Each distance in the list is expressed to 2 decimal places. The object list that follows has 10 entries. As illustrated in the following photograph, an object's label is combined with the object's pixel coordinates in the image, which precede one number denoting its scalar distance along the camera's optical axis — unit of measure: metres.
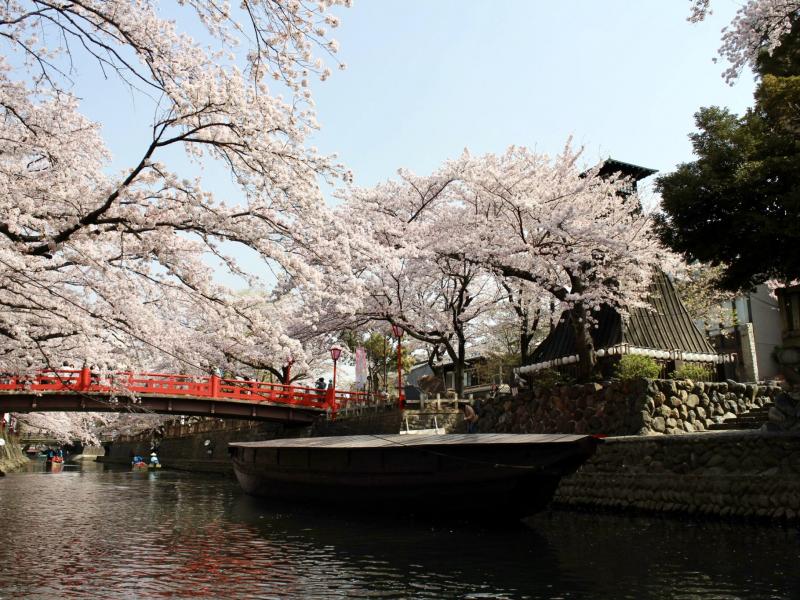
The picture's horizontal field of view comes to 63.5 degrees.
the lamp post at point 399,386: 27.08
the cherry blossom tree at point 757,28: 10.22
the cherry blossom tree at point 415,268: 25.33
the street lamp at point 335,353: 30.70
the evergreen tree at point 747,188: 12.52
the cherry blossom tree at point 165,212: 7.64
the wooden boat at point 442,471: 13.95
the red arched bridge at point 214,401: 30.05
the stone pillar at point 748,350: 32.69
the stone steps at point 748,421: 17.84
